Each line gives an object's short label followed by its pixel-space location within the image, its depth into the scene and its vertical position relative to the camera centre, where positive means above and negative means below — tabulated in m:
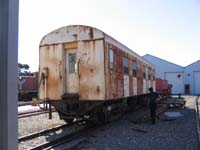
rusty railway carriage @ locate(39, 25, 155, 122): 8.54 +0.55
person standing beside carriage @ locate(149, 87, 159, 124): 10.57 -0.62
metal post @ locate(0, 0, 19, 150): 1.21 +0.08
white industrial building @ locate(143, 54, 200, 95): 45.59 +2.00
